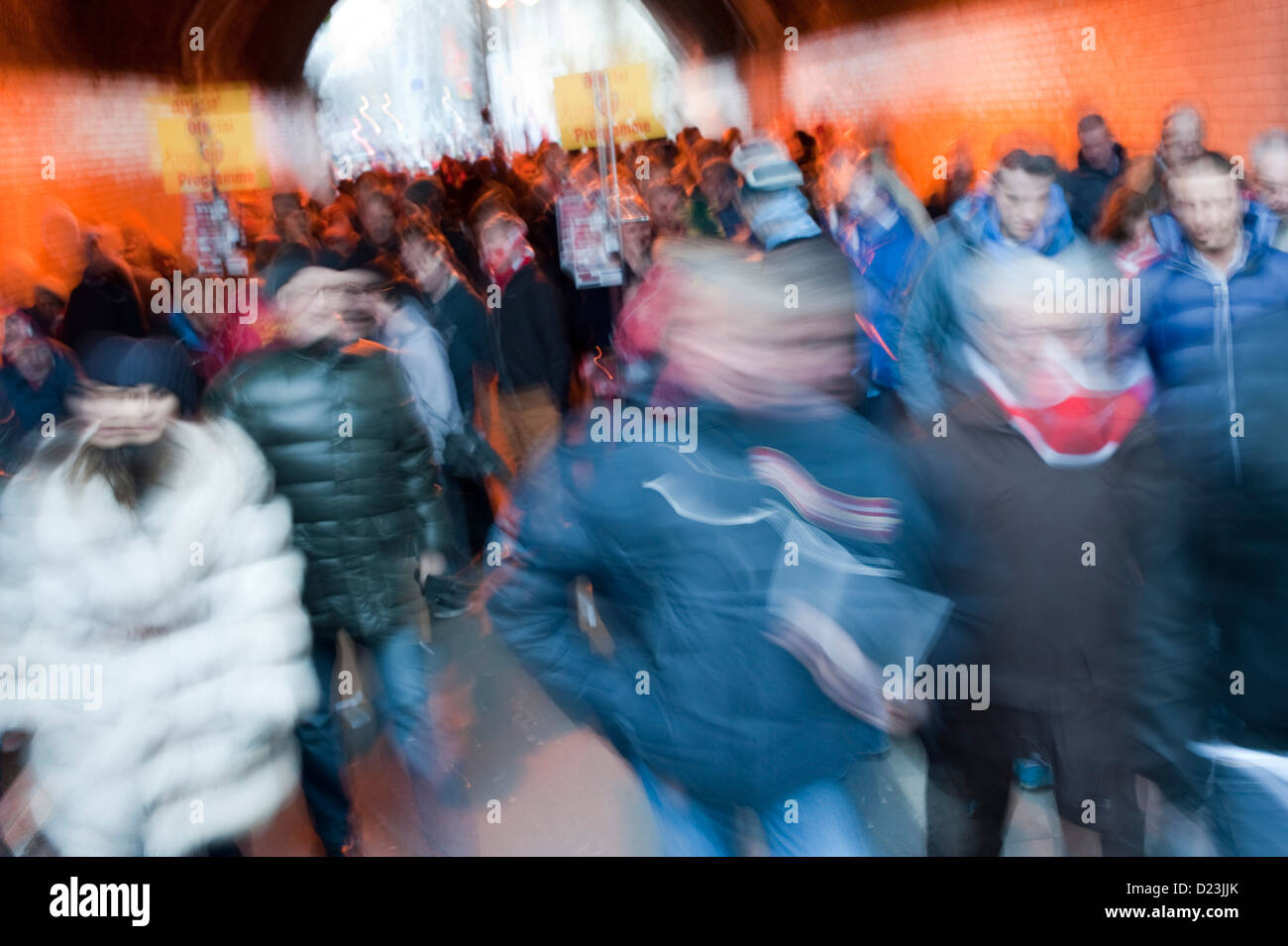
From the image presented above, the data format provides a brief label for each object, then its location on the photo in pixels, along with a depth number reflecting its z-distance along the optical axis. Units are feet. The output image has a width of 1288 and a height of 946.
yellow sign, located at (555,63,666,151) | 25.81
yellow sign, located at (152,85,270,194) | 22.65
